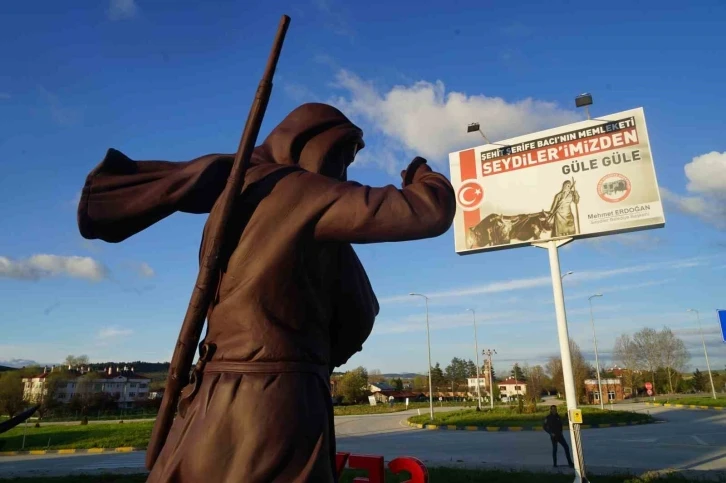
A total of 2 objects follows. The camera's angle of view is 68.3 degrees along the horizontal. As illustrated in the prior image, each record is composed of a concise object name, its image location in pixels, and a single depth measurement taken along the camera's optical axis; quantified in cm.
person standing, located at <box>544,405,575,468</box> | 1327
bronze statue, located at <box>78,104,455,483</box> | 184
